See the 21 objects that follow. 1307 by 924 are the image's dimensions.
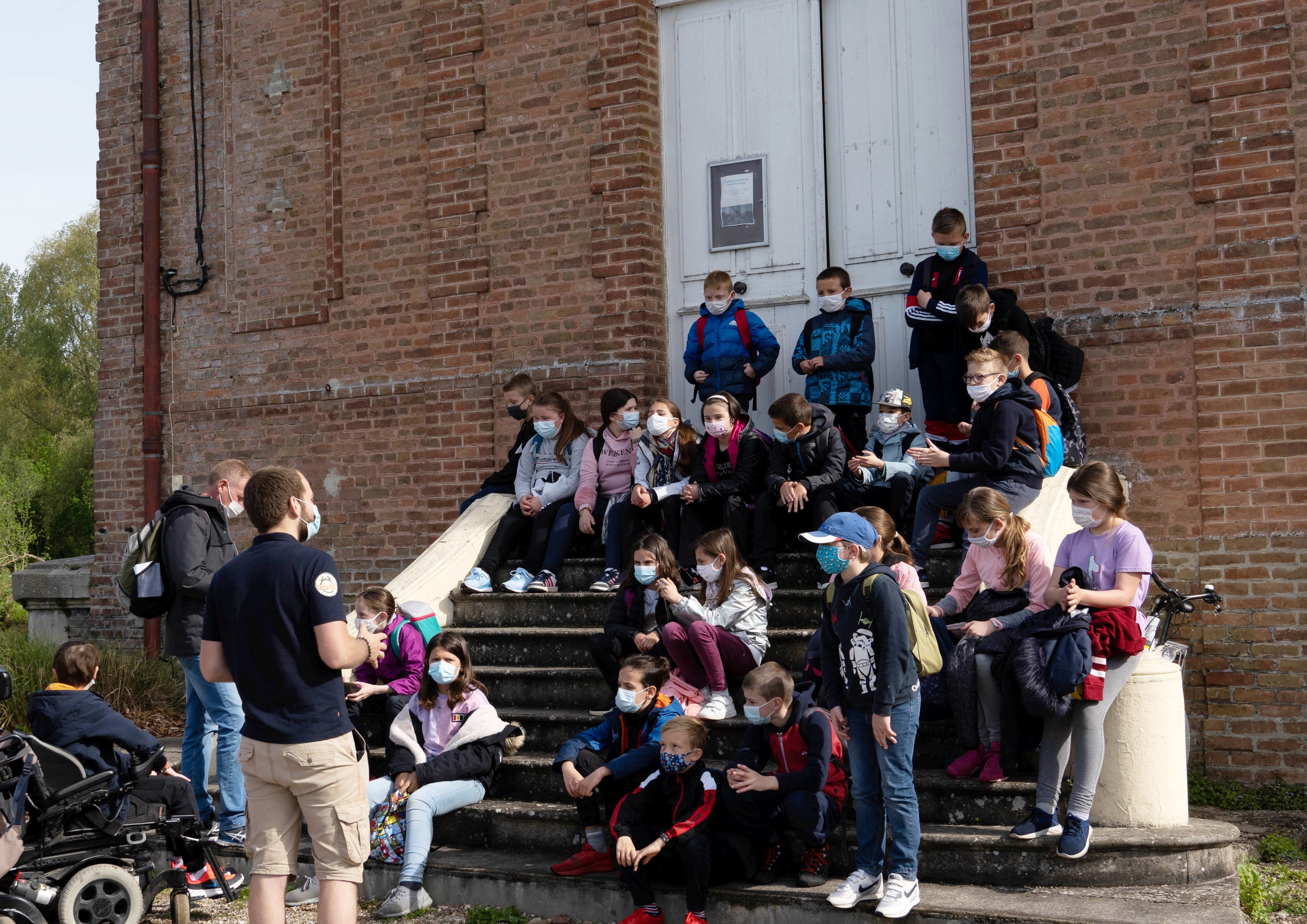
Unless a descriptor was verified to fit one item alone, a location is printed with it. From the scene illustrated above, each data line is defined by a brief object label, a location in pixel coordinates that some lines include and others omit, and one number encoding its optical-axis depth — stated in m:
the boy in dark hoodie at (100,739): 5.94
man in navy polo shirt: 4.45
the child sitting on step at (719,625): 6.32
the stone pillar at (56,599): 12.12
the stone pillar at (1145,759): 5.31
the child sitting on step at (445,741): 6.23
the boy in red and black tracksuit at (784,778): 5.25
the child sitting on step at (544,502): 8.23
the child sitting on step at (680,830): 5.25
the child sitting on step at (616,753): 5.77
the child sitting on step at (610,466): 8.30
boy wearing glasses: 6.54
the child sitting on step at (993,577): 5.55
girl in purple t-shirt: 5.18
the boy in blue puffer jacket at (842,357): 8.09
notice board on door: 9.41
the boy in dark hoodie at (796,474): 7.23
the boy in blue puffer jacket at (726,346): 8.55
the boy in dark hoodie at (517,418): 9.05
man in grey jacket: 6.51
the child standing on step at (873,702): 4.99
